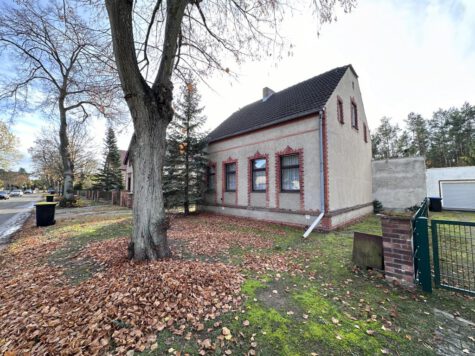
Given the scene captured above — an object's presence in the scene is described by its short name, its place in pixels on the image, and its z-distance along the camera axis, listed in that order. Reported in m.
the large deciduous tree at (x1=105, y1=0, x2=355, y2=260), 4.03
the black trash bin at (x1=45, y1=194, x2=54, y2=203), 13.33
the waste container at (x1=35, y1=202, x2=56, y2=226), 9.08
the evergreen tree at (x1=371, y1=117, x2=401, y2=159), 30.39
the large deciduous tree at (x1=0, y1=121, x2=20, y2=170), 26.69
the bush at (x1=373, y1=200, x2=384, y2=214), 13.07
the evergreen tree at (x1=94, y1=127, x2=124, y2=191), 27.75
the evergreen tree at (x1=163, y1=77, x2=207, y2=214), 11.35
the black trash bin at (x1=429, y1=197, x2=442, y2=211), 14.25
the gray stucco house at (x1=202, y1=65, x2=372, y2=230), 8.14
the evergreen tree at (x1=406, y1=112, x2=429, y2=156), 30.80
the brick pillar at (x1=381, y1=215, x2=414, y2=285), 3.48
